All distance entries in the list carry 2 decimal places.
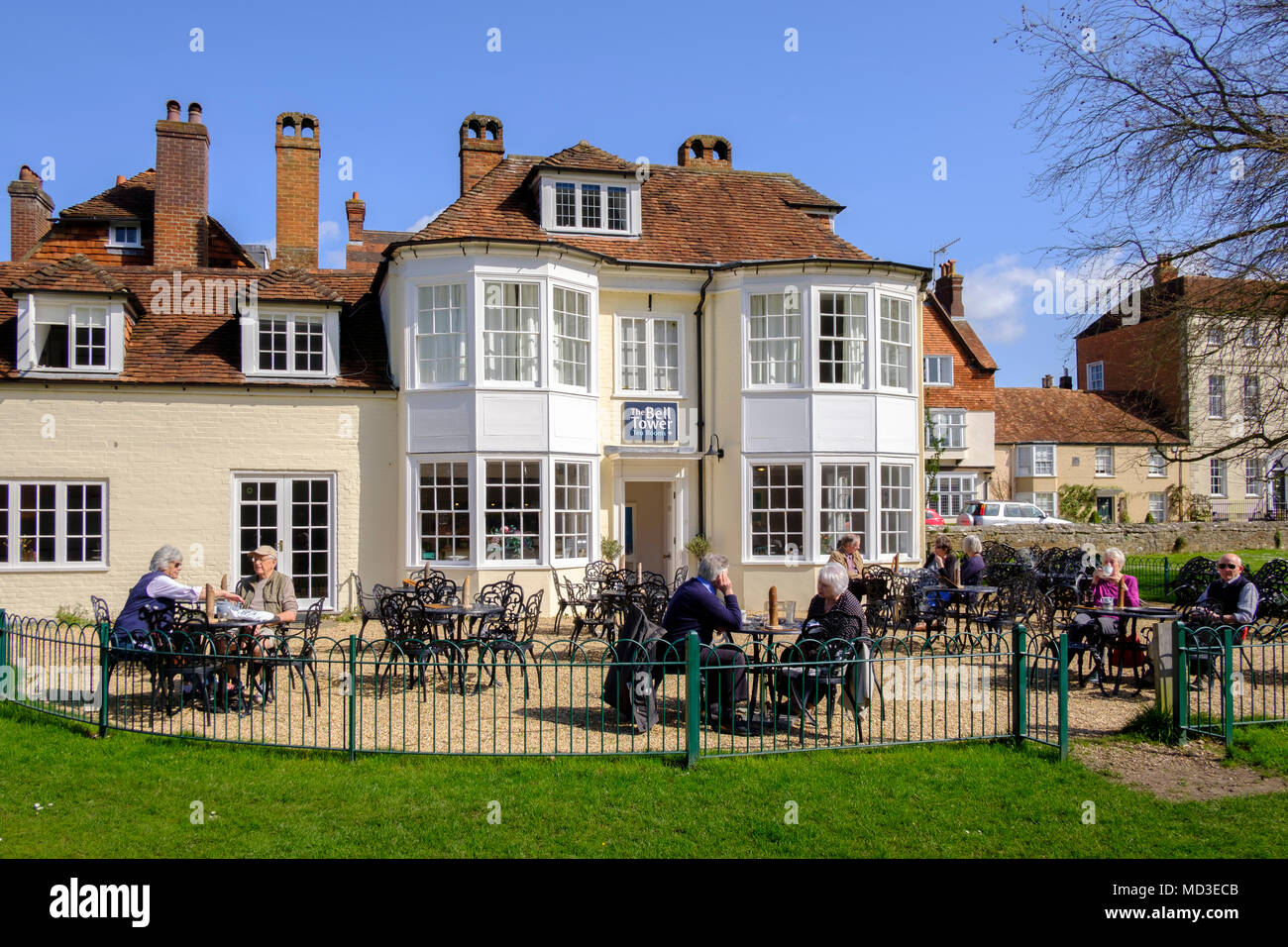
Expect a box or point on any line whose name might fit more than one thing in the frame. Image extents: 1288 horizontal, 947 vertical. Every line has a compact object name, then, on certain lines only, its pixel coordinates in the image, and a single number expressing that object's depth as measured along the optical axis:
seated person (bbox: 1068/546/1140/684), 10.78
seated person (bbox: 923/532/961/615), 14.11
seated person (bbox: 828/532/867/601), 14.35
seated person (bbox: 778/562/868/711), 8.69
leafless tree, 13.73
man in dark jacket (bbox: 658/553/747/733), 8.58
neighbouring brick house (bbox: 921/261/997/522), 38.06
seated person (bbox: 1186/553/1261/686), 10.38
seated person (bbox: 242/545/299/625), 10.40
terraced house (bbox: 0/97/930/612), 16.05
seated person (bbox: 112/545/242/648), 9.69
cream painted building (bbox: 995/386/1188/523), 42.12
